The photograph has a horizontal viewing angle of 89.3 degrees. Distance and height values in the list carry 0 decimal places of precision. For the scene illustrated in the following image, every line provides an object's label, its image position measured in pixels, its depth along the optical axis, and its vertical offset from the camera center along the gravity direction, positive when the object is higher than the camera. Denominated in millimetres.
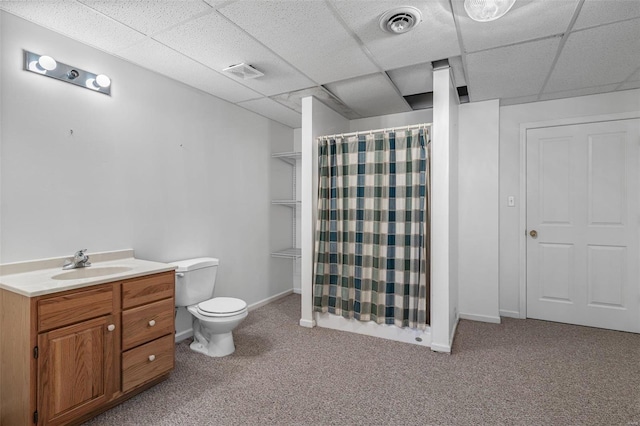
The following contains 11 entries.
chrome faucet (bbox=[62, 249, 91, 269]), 2053 -309
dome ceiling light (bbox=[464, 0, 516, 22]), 1661 +1069
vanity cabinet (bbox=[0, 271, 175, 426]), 1554 -731
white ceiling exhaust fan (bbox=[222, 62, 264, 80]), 2464 +1114
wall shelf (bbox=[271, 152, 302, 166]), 3764 +687
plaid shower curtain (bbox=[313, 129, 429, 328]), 2729 -140
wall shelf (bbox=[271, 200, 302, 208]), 3818 +125
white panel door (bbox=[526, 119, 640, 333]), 3008 -113
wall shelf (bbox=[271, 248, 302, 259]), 3757 -486
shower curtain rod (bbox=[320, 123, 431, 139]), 2717 +731
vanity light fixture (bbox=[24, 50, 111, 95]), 1930 +896
